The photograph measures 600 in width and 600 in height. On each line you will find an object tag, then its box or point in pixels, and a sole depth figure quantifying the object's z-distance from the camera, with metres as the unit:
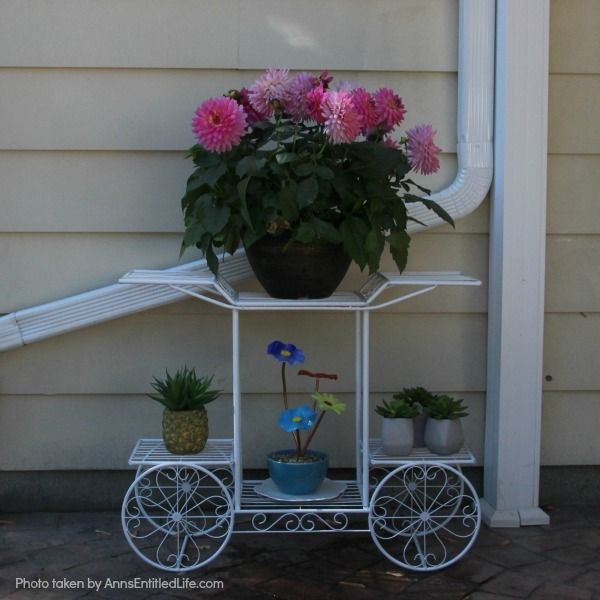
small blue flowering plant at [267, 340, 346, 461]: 3.12
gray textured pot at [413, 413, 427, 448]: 3.22
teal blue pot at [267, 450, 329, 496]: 3.13
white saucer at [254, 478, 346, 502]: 3.11
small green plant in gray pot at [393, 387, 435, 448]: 3.23
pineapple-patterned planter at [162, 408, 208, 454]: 3.14
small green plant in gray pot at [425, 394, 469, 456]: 3.15
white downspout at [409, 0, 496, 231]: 3.50
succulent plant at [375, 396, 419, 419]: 3.18
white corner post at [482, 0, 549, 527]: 3.46
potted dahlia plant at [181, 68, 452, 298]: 2.94
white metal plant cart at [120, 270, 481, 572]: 3.08
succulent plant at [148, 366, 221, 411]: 3.17
